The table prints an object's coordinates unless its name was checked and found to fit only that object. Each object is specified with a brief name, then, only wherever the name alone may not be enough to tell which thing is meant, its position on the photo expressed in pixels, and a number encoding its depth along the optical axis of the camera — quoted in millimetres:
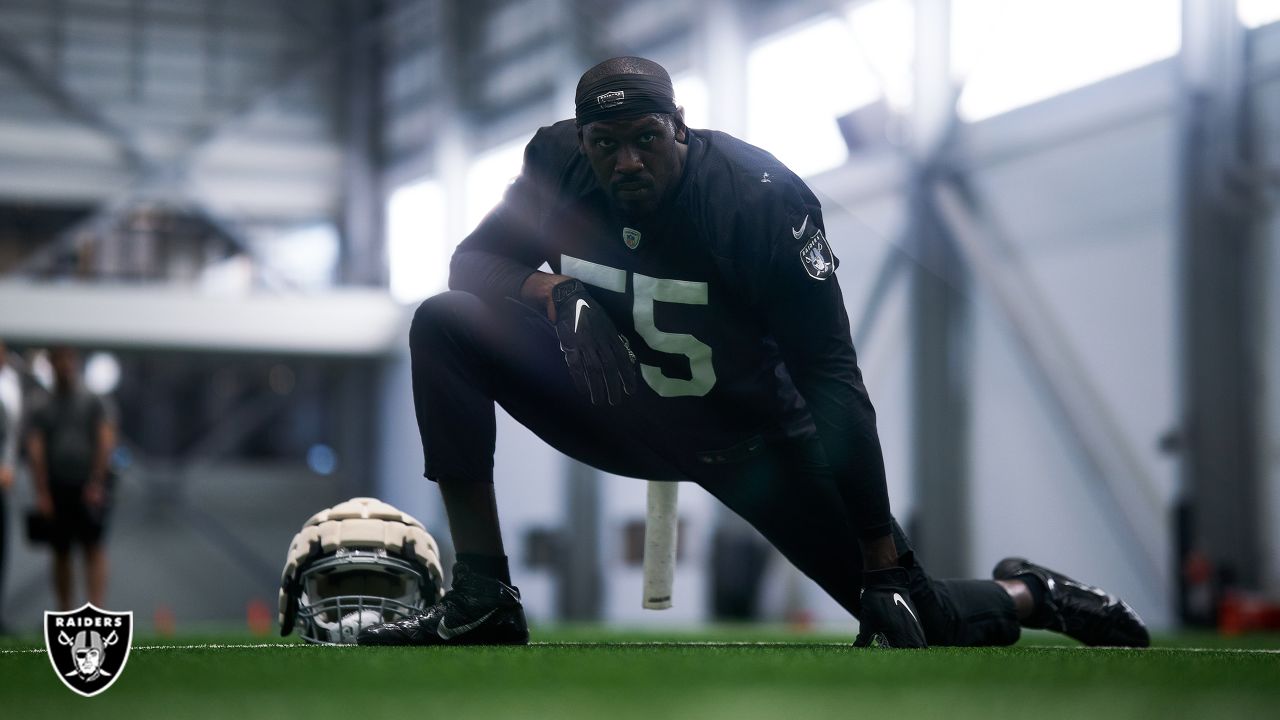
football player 5227
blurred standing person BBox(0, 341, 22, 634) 11766
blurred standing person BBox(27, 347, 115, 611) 13828
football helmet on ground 5699
